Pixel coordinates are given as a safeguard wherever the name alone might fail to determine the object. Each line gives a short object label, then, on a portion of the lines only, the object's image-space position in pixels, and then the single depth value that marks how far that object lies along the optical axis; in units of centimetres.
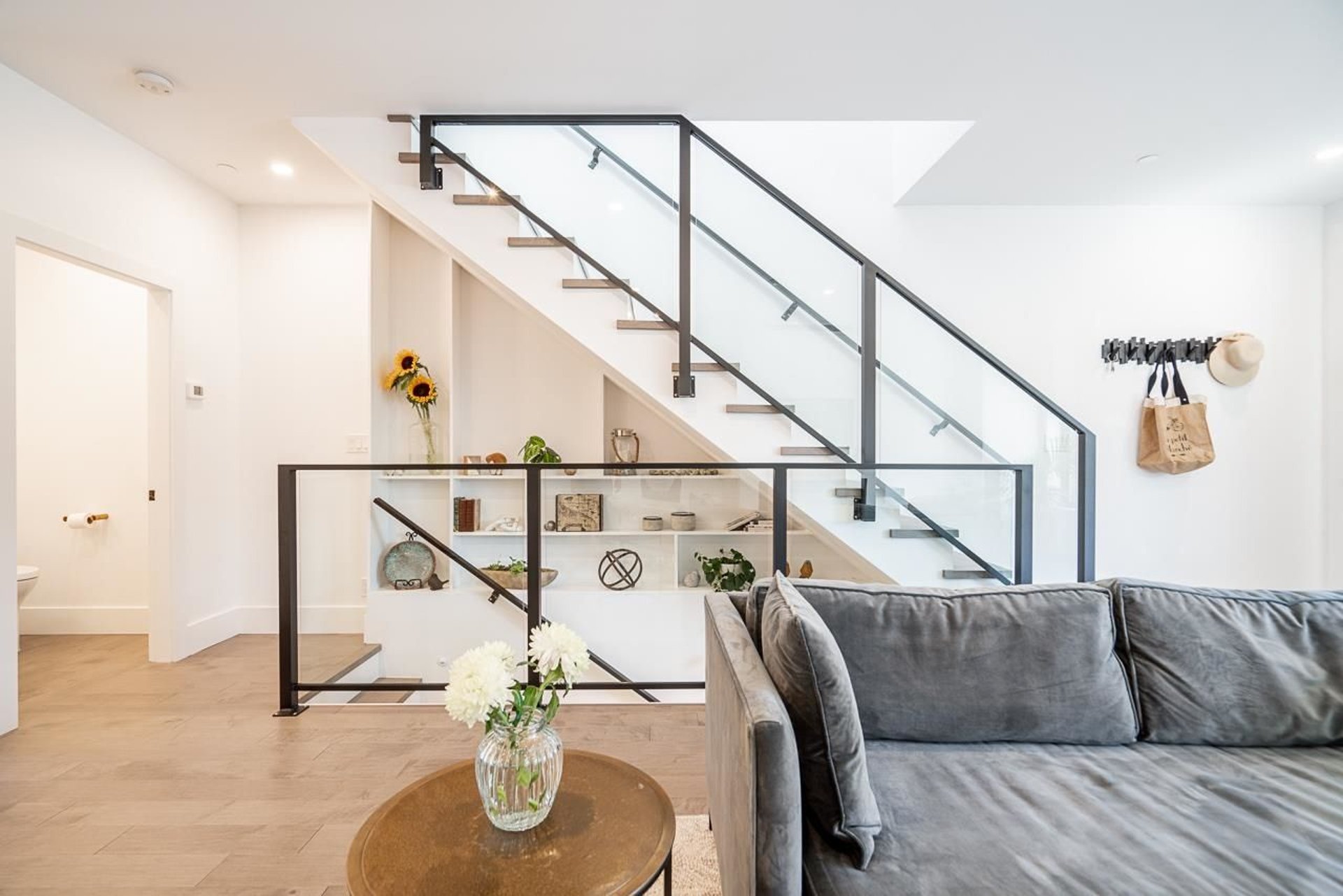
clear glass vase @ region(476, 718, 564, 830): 111
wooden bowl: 304
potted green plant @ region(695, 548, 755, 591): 290
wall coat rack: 382
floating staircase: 299
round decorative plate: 342
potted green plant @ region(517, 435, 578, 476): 391
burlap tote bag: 369
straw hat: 370
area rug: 157
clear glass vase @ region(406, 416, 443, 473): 409
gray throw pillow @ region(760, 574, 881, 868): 113
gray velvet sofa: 104
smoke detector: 259
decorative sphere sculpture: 289
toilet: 330
